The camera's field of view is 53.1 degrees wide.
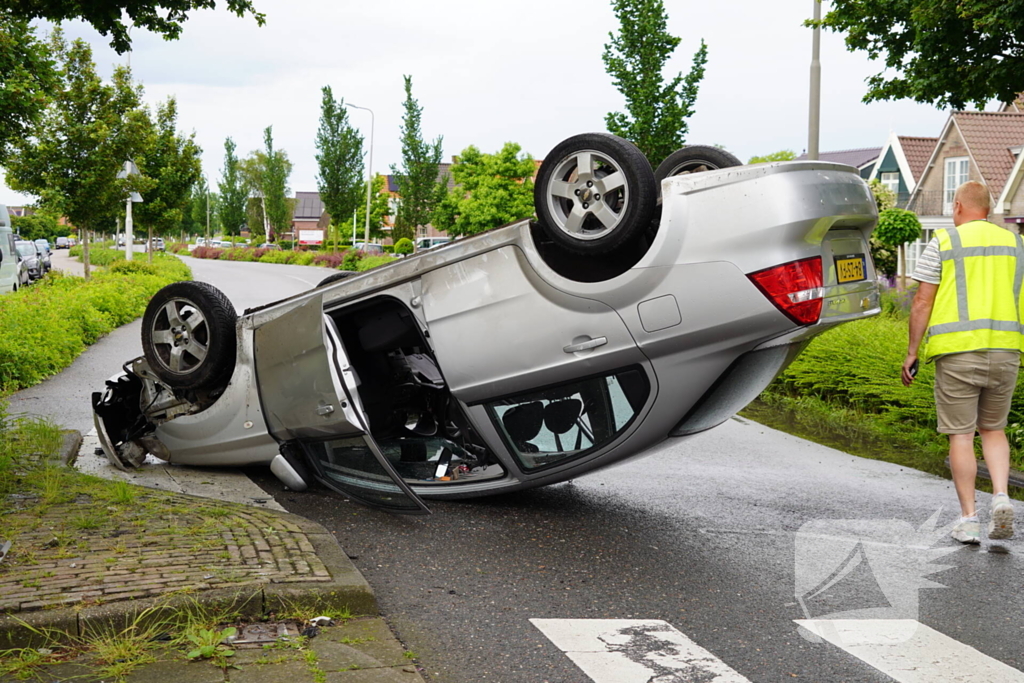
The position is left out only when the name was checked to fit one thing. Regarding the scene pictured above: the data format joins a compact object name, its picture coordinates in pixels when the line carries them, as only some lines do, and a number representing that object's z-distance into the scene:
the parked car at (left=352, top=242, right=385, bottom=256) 65.43
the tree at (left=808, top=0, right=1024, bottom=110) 9.60
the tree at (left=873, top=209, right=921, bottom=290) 30.99
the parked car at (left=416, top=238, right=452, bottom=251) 67.35
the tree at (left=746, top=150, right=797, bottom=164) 65.88
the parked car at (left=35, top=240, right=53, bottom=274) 40.19
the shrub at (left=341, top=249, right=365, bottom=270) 55.53
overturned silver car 4.82
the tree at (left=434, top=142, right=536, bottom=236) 55.78
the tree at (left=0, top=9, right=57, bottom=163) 10.89
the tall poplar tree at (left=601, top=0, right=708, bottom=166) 25.81
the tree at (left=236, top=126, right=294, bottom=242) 85.50
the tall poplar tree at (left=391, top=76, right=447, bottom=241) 55.94
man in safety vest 5.48
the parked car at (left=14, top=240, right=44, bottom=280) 36.02
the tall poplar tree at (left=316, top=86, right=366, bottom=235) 63.72
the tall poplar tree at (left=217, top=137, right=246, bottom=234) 96.00
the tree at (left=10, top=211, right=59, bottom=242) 54.82
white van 25.98
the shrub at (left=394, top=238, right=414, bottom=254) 66.28
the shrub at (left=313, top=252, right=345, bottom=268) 63.56
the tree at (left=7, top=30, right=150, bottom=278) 27.31
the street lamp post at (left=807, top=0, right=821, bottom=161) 17.64
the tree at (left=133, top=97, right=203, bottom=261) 38.06
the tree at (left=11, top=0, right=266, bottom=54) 7.00
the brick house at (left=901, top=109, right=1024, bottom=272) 44.41
